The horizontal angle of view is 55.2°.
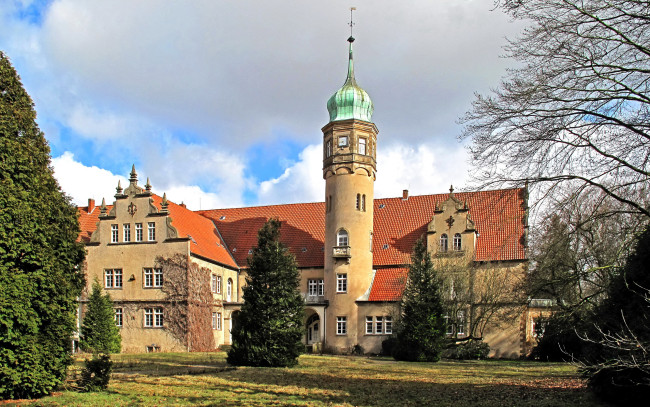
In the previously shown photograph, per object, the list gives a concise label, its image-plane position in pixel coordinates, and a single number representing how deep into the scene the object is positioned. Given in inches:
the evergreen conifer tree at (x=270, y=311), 933.2
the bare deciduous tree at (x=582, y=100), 441.1
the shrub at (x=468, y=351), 1320.1
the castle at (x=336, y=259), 1429.6
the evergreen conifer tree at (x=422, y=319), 1160.8
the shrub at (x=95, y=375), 553.3
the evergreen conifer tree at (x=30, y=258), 486.0
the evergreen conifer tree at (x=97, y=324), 1267.2
